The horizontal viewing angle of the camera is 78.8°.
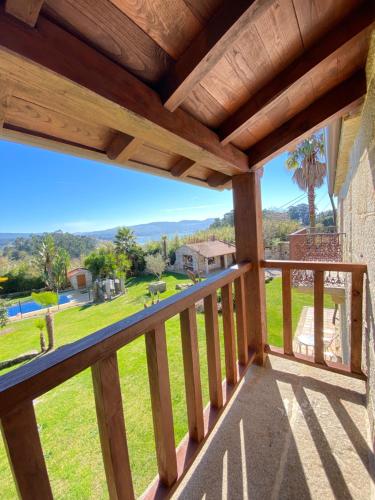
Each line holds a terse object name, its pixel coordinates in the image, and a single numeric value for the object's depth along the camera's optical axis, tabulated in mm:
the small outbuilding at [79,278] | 19167
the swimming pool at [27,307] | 15680
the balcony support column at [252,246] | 1889
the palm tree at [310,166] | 9594
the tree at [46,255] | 15781
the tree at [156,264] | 15852
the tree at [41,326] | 8055
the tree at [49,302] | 8102
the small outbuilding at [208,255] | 15266
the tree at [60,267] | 16703
